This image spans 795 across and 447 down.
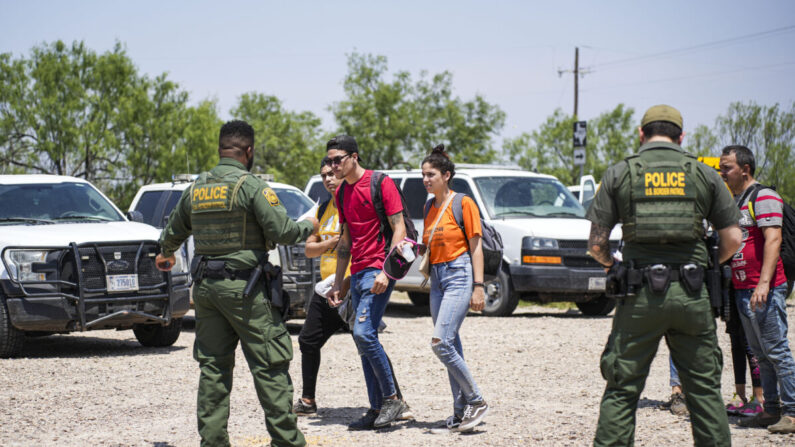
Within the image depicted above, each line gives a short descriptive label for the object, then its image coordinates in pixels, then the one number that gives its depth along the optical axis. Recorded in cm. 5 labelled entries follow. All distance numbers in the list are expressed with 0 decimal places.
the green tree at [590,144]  6112
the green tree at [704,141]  4794
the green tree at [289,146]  6162
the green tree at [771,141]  4497
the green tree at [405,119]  5134
